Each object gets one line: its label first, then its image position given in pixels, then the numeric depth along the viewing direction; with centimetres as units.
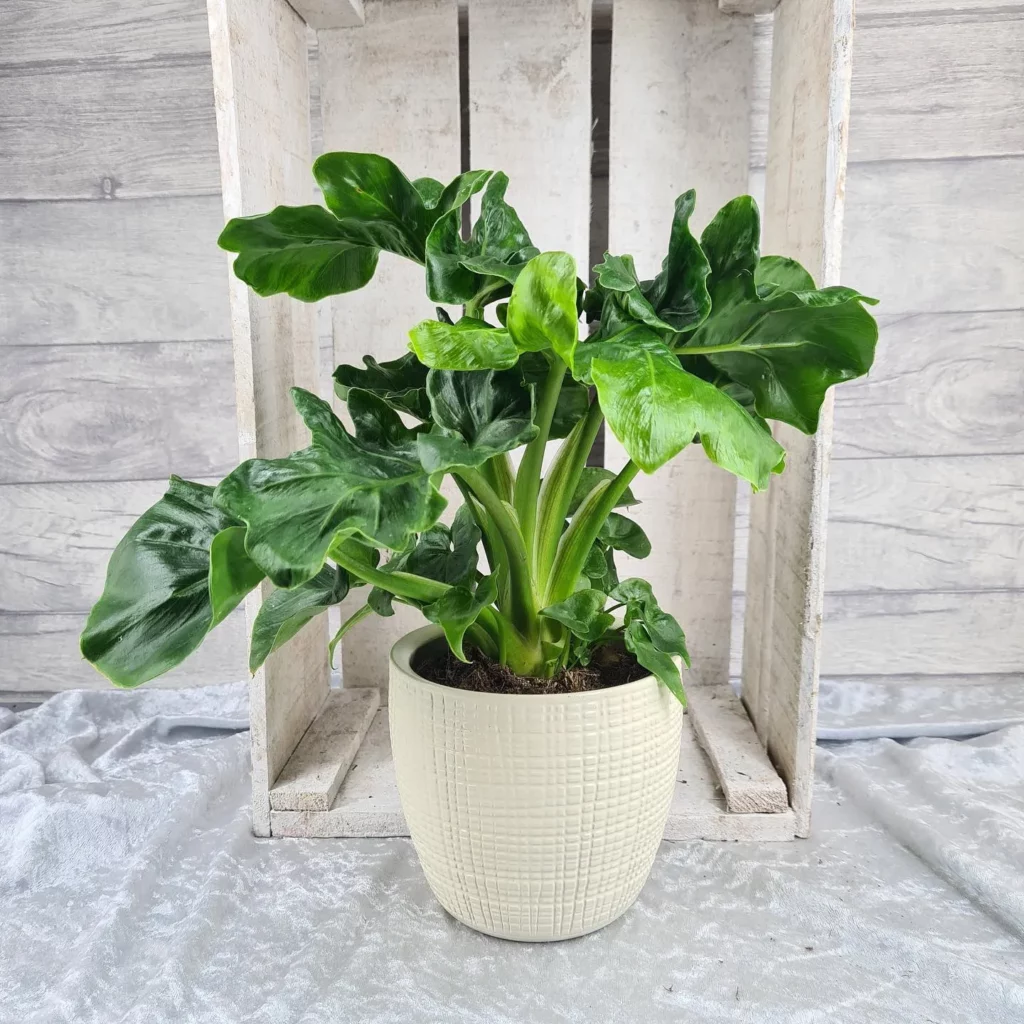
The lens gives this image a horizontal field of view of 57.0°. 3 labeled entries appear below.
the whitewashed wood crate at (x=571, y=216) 105
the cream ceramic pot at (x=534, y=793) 82
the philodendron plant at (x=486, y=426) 66
